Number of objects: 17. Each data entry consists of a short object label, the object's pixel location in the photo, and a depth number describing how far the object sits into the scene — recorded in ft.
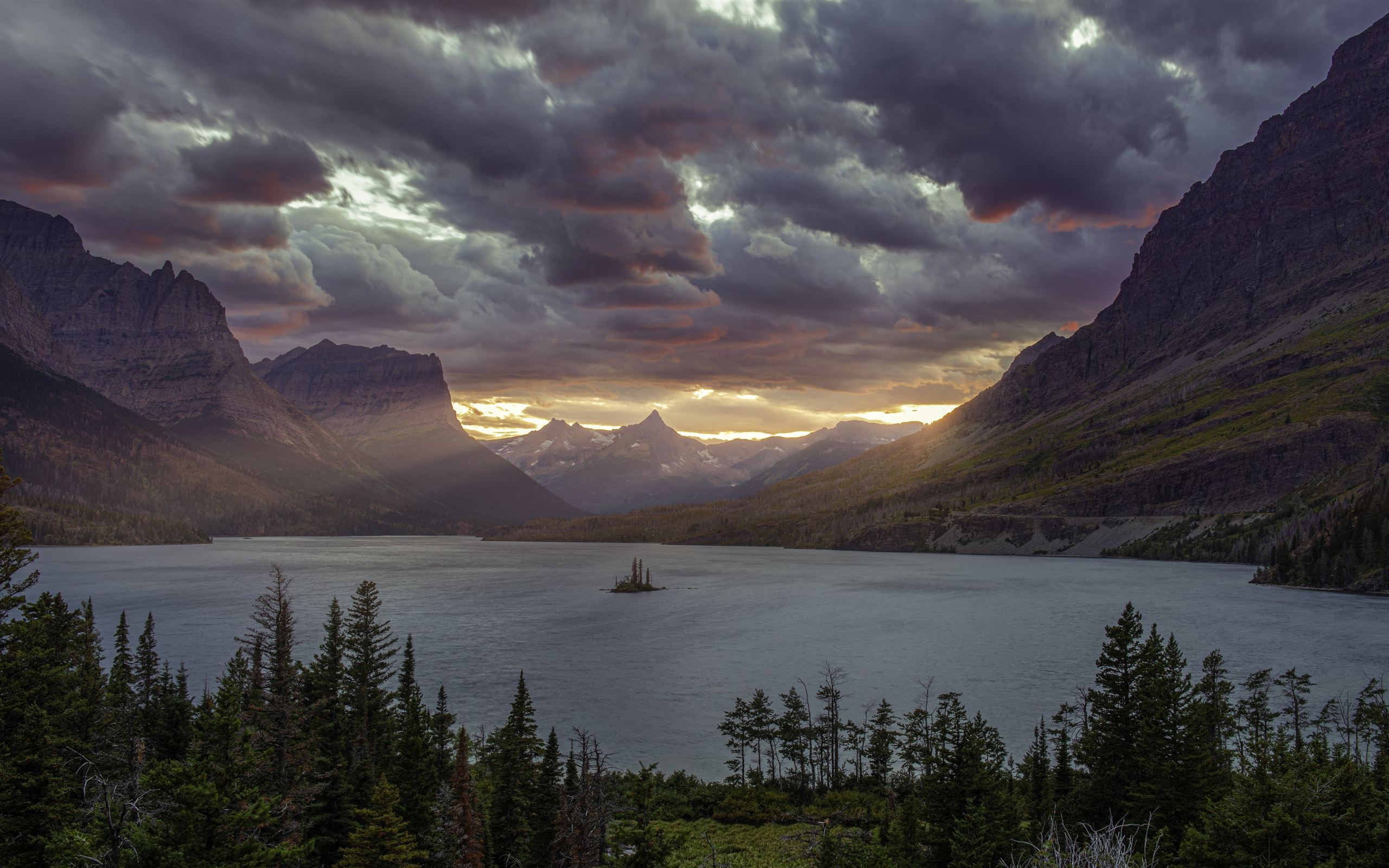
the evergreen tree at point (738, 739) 227.20
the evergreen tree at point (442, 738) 166.81
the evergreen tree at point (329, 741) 133.80
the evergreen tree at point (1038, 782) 156.15
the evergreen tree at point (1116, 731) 141.59
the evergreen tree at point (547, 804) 144.25
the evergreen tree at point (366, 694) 165.58
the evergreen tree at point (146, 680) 211.61
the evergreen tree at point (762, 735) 229.04
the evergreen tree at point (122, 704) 165.78
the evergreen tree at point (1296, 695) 227.61
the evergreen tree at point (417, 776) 144.25
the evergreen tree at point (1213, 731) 128.77
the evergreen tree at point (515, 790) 151.33
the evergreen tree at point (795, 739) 220.23
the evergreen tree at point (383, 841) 106.01
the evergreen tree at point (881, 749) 214.07
